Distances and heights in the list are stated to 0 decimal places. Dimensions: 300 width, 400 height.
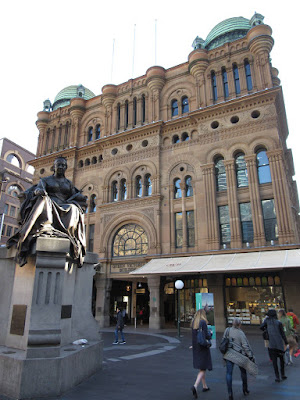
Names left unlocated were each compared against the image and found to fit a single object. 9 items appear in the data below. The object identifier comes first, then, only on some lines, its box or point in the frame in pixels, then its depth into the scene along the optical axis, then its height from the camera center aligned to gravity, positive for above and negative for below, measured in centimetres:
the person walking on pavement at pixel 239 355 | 613 -121
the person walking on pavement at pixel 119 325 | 1486 -142
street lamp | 1836 +73
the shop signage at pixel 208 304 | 1329 -38
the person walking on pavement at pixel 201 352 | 645 -122
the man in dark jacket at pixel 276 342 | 766 -119
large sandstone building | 2098 +966
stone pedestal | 573 -67
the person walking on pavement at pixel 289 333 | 1012 -128
